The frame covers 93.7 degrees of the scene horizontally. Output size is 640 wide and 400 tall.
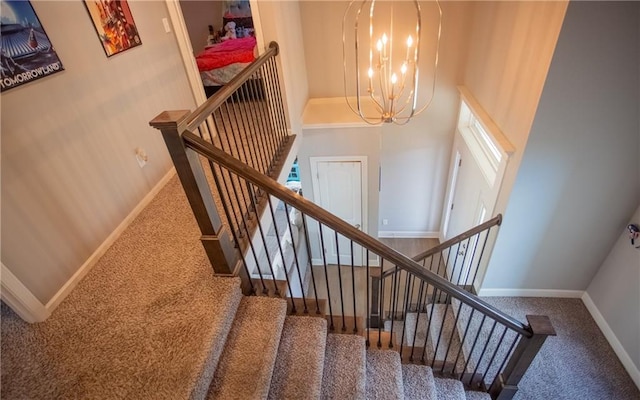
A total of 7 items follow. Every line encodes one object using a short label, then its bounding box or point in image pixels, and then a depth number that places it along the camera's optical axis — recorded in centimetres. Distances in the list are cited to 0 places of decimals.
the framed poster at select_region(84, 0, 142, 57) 201
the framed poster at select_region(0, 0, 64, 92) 148
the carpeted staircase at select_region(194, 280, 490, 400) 151
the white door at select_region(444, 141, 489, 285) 374
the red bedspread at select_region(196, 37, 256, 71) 388
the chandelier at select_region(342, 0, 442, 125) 378
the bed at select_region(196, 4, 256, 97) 388
